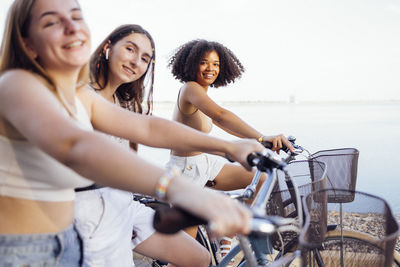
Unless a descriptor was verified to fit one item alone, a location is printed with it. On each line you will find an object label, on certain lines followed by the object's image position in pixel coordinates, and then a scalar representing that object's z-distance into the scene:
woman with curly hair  2.51
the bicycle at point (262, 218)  0.72
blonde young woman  0.77
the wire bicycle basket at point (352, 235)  1.10
